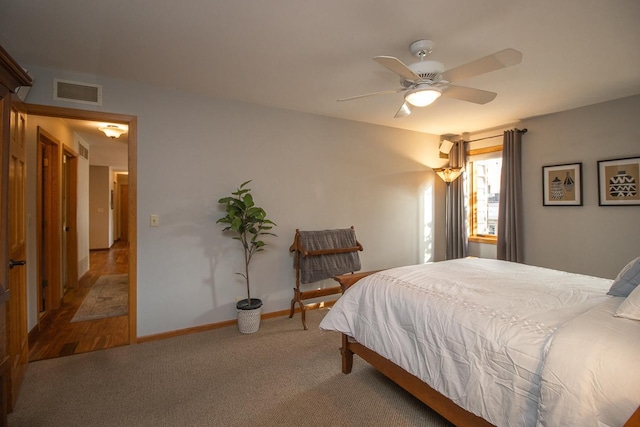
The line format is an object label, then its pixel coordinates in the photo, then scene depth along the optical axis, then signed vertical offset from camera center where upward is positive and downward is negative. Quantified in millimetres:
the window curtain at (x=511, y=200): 3918 +148
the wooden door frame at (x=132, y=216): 2828 -16
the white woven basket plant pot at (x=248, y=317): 3045 -1065
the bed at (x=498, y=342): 1085 -610
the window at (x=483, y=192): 4430 +291
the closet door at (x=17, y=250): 1892 -236
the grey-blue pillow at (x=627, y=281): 1655 -397
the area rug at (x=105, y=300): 3595 -1177
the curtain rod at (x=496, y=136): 3915 +1075
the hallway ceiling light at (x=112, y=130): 4099 +1181
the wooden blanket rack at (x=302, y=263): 3355 -573
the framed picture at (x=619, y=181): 3102 +310
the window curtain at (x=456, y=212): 4586 -7
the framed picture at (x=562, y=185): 3499 +316
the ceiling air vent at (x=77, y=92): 2578 +1086
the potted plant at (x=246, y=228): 2969 -149
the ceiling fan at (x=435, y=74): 1721 +875
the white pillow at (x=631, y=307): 1306 -433
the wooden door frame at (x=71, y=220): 4449 -79
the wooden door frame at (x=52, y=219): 3645 -53
